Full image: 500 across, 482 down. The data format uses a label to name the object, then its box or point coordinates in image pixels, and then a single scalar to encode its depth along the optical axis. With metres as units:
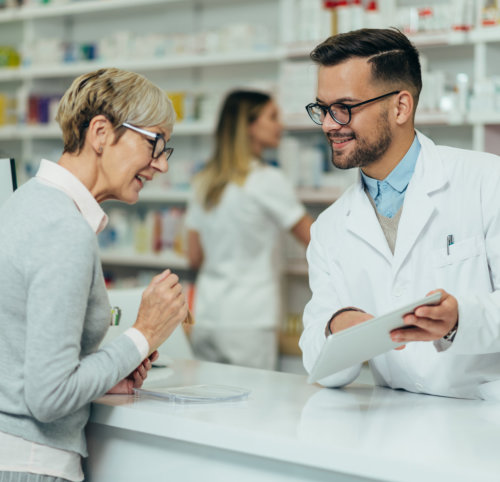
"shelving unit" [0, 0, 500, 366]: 3.92
